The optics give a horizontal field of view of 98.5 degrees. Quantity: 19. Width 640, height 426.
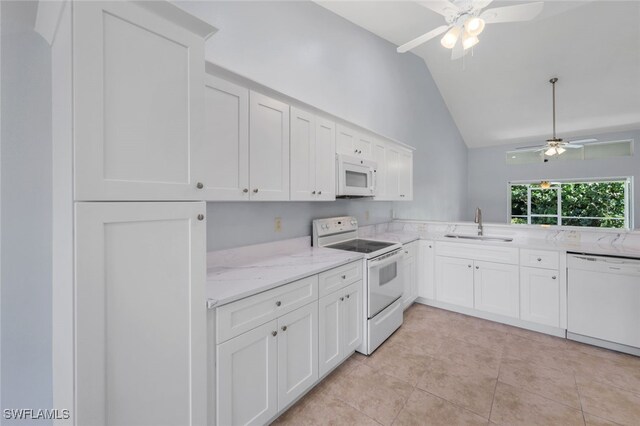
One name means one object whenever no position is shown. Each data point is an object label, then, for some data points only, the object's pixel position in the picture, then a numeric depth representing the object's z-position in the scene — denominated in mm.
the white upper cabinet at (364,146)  2769
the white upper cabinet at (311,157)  2070
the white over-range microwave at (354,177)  2463
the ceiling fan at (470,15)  2078
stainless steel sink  3268
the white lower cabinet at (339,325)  1923
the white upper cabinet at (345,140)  2504
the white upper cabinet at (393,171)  3150
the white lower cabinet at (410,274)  3195
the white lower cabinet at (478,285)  2932
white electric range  2350
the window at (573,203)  6043
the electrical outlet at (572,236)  2932
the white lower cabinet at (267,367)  1351
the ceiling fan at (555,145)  4172
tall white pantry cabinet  899
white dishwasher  2363
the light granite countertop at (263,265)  1438
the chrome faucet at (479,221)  3427
